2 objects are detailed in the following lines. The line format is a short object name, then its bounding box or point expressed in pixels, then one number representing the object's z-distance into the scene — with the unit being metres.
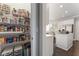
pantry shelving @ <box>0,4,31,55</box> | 2.00
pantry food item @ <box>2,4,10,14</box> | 1.97
